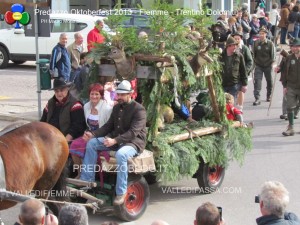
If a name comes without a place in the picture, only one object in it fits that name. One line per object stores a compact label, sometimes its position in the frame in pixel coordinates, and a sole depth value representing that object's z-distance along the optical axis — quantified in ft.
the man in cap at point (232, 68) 41.09
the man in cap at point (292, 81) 41.24
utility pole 41.96
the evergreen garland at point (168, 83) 26.33
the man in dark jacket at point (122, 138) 24.84
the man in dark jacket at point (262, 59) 50.01
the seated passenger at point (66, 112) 27.32
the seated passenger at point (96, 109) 27.02
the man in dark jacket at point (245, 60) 43.29
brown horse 22.44
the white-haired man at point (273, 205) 15.81
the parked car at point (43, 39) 65.00
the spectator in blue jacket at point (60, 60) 44.80
